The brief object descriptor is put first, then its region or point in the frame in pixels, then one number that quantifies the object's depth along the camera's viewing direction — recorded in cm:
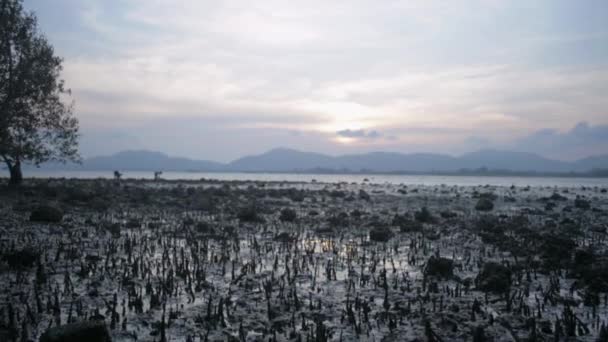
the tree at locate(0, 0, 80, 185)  2283
